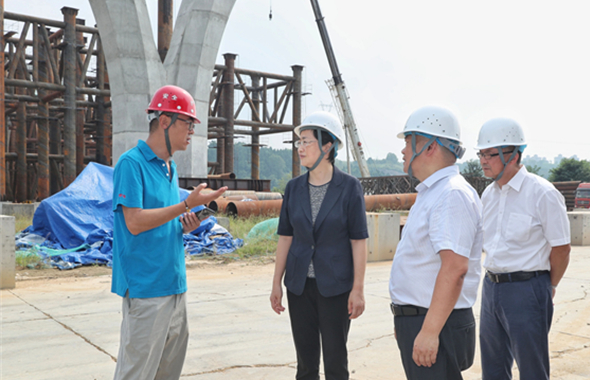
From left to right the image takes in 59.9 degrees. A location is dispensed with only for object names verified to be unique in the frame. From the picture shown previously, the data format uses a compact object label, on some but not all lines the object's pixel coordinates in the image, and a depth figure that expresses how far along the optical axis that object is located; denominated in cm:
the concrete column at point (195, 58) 1828
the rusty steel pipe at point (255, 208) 1523
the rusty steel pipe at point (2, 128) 1673
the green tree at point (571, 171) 6406
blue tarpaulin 995
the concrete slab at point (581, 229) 1542
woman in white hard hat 312
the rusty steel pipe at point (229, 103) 2622
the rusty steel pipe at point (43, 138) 2106
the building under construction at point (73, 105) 2077
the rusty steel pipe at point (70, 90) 2059
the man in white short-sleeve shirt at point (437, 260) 218
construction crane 3378
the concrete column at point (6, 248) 737
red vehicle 3638
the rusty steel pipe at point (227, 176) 2088
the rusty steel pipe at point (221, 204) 1537
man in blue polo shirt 258
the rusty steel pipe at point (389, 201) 1966
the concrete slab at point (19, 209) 1560
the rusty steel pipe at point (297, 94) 2923
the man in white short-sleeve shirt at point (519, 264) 298
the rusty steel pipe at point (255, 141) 2938
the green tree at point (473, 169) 5866
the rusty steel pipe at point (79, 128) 2300
